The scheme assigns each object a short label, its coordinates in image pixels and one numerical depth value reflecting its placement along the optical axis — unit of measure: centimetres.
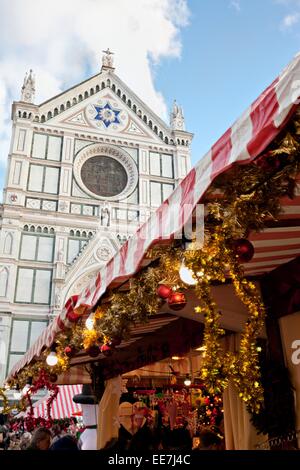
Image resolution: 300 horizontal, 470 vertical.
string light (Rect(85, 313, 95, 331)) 410
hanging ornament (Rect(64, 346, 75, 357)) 532
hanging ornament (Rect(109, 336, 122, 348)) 440
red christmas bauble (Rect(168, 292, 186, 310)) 317
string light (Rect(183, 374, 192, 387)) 885
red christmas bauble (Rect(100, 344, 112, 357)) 476
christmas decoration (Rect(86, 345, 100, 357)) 472
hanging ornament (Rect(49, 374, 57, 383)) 765
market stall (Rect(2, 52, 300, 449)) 179
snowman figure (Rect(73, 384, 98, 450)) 751
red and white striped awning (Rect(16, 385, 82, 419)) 1364
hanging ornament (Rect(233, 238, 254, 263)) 257
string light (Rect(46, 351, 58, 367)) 574
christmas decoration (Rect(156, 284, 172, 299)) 305
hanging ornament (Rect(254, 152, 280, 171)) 187
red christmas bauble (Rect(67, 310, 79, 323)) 439
